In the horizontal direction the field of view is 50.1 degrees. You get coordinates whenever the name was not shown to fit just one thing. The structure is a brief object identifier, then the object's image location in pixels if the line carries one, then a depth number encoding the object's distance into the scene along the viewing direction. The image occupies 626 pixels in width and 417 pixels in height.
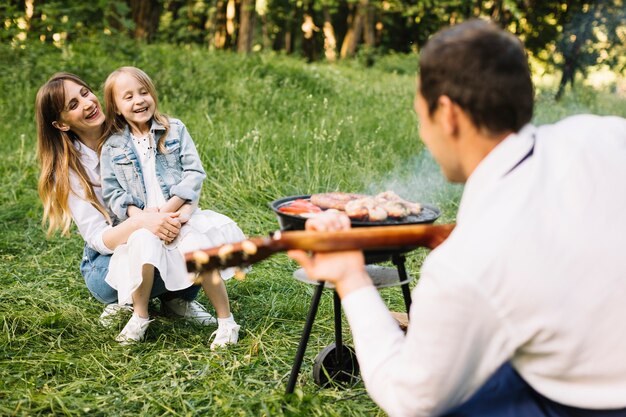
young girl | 3.44
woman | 3.60
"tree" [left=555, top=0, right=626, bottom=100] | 13.05
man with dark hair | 1.47
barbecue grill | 2.47
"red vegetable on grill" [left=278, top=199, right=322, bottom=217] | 2.62
